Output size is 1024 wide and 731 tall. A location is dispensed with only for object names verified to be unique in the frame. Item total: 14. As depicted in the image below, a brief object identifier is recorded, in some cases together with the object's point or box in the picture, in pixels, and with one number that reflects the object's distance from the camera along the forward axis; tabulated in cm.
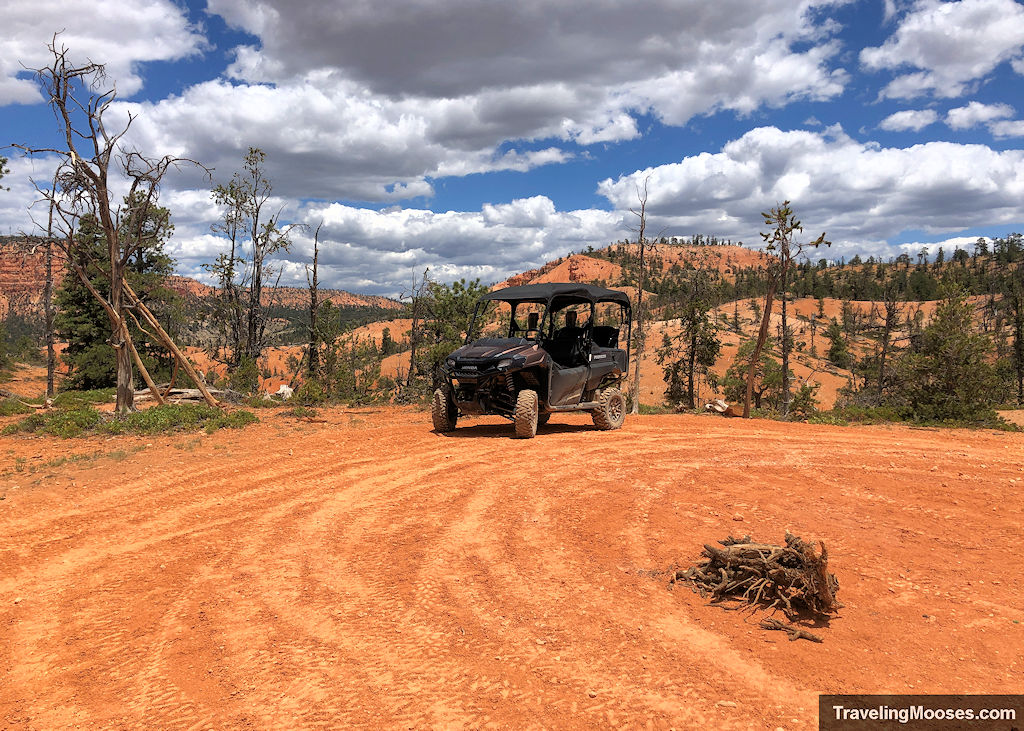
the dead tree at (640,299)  2073
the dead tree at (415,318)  2733
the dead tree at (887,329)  3397
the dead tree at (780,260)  2006
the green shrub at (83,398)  1771
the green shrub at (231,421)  1265
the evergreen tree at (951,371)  1858
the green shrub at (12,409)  1612
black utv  1091
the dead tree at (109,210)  1329
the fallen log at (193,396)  1841
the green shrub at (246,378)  2159
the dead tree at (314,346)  2411
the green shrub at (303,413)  1560
